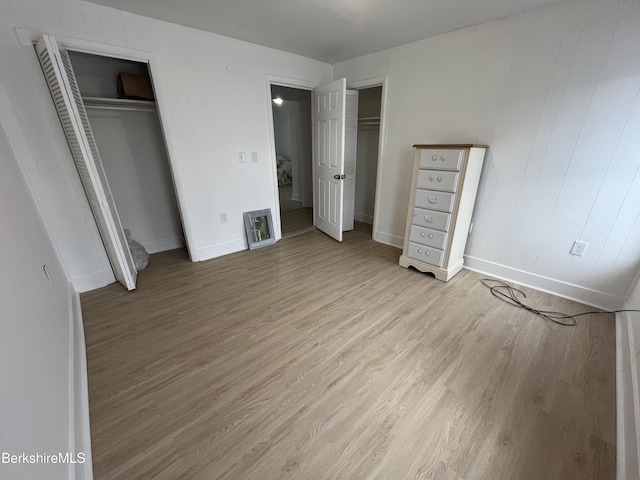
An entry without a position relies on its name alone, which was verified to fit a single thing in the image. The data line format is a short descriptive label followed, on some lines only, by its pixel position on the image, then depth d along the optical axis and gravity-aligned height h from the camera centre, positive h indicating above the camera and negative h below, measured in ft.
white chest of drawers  6.97 -1.78
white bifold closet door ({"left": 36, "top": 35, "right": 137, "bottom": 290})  5.63 -0.14
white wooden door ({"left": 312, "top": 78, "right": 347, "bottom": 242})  9.74 -0.38
